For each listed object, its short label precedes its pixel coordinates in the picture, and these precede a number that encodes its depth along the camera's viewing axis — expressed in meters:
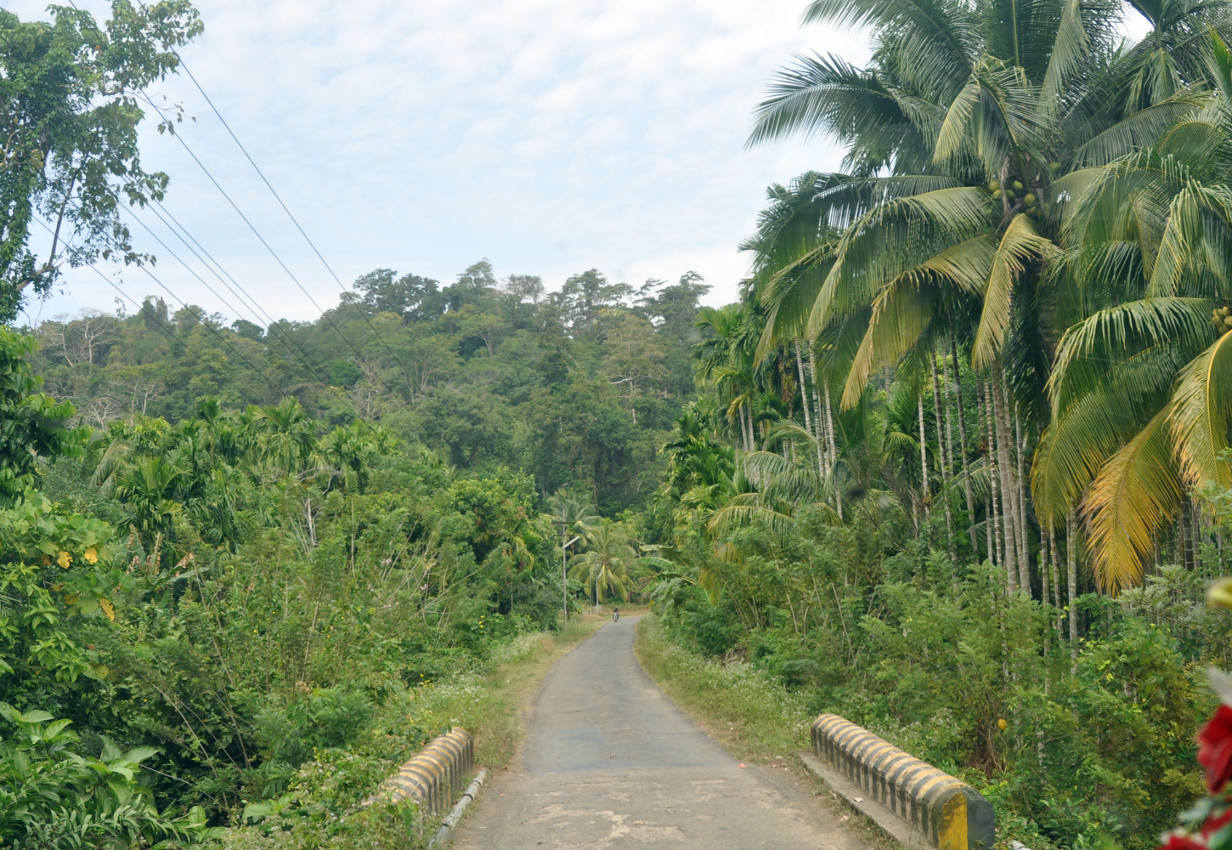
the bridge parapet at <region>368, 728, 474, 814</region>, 7.64
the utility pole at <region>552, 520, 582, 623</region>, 45.81
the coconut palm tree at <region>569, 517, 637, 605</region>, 64.50
